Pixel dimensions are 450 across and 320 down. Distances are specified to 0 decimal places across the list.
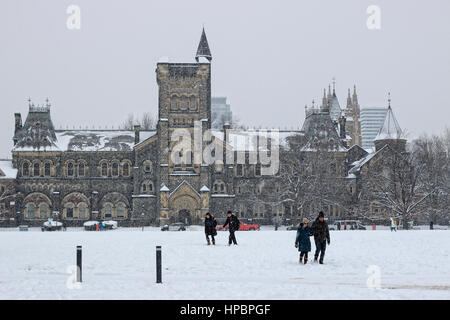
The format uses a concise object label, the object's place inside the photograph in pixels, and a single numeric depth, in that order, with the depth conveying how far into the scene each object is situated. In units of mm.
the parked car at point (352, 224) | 72031
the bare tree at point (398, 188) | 65688
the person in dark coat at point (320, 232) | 24000
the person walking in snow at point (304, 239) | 24109
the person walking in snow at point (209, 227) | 33781
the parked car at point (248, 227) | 74081
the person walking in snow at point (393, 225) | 55953
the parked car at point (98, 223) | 73562
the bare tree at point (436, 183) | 73794
